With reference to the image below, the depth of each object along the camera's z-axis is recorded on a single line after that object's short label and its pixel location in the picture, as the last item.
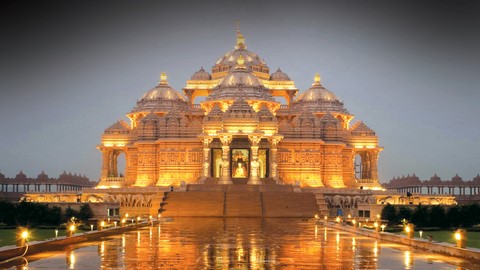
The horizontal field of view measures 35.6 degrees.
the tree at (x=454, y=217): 41.18
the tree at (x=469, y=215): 41.94
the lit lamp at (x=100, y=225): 29.77
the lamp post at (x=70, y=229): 25.22
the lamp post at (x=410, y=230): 25.44
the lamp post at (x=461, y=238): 20.56
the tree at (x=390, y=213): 46.06
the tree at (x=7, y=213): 40.34
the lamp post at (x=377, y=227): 29.62
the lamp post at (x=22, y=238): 19.22
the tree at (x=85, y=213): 49.59
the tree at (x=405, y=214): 44.11
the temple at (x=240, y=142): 65.88
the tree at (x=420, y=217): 42.47
